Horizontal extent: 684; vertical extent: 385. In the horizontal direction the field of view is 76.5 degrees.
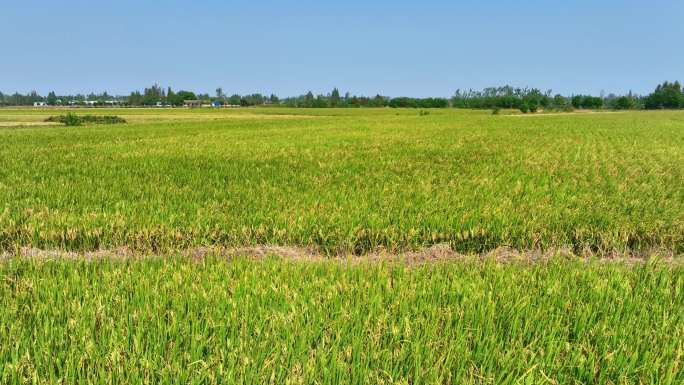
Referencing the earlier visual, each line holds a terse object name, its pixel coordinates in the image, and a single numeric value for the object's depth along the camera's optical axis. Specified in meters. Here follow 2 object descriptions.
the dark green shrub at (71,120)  58.18
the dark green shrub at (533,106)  138.15
